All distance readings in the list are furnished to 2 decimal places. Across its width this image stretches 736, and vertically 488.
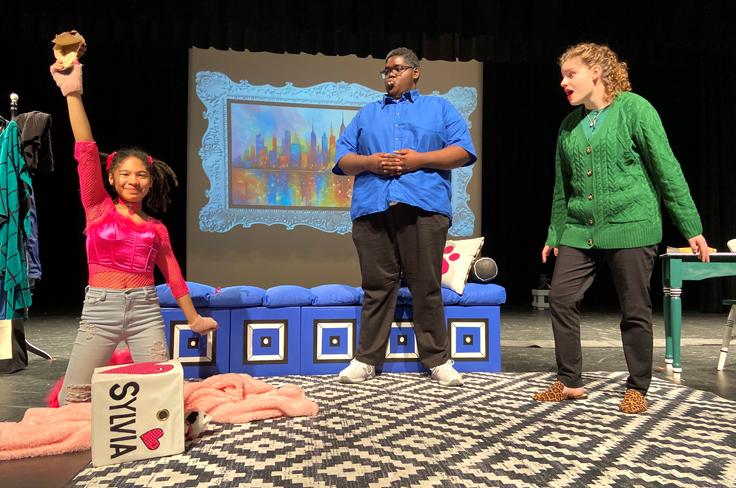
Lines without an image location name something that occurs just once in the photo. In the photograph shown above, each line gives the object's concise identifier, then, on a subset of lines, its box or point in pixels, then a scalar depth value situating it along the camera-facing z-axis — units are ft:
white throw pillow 9.02
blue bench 8.20
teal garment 8.52
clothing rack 9.37
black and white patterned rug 4.23
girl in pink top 5.66
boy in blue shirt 7.78
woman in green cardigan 6.44
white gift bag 4.44
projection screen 18.21
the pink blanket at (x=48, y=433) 4.79
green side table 8.87
